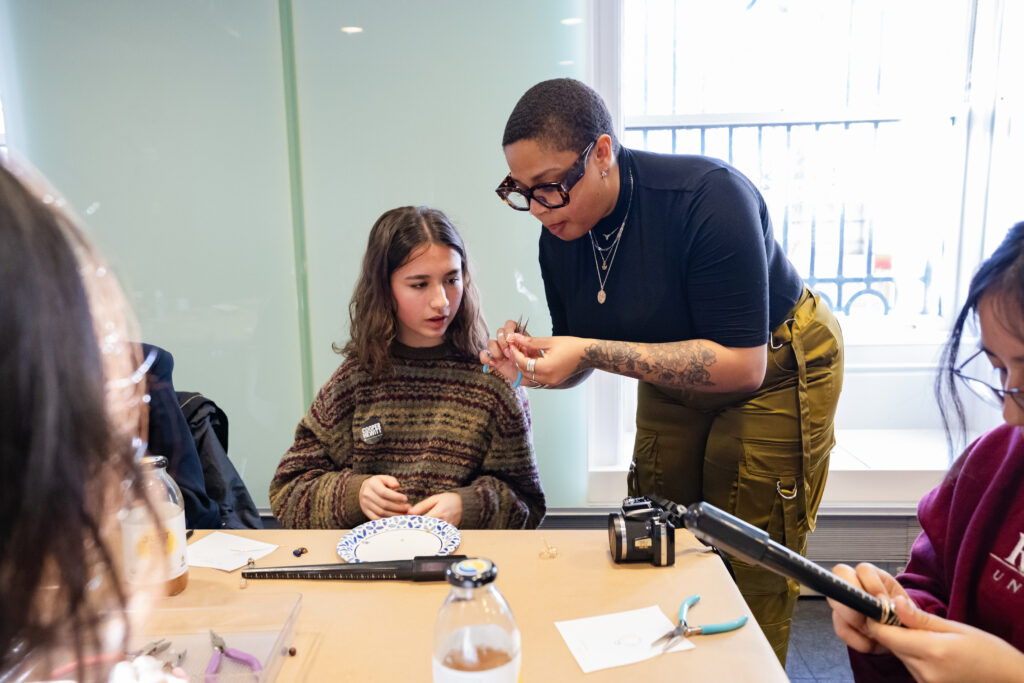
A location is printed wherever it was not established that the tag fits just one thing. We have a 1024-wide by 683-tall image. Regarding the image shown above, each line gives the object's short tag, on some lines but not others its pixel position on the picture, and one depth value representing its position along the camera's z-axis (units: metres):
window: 2.72
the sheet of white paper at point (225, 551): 1.19
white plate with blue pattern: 1.18
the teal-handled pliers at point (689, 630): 0.93
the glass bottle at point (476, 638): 0.69
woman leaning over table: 1.41
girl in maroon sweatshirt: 0.83
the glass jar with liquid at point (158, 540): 1.02
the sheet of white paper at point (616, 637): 0.89
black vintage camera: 1.13
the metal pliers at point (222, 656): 0.85
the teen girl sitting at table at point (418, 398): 1.68
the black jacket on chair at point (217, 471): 1.70
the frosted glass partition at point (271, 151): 2.44
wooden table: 0.87
